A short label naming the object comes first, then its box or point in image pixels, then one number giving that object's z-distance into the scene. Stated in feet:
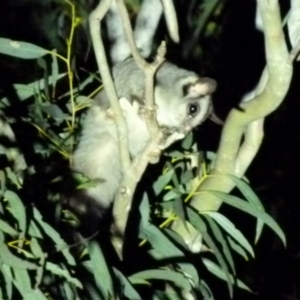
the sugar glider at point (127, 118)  13.03
